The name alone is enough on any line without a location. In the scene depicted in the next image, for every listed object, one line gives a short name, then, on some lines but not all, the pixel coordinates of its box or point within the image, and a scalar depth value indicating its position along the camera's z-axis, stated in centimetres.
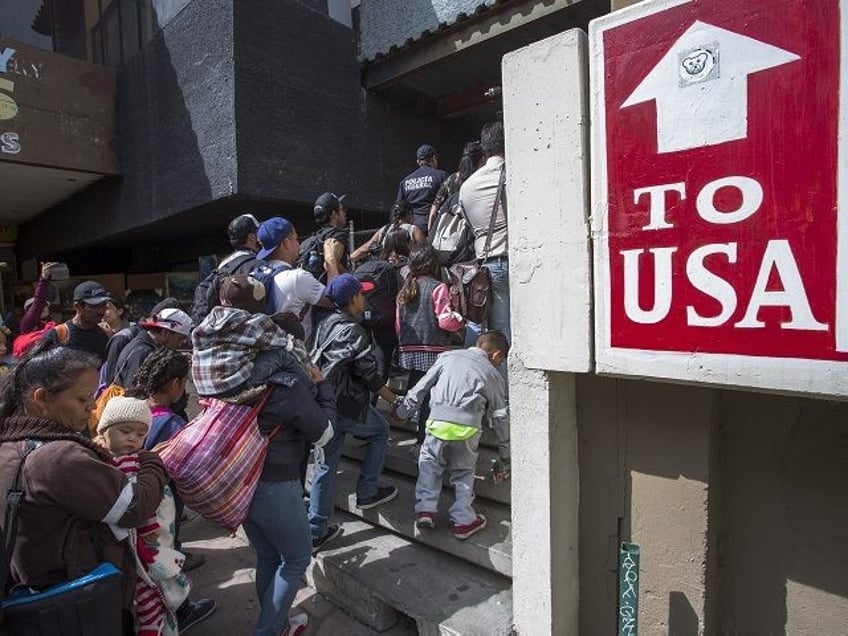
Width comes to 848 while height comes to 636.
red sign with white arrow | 155
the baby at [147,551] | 224
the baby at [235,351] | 229
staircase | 272
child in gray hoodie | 307
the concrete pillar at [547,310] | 205
